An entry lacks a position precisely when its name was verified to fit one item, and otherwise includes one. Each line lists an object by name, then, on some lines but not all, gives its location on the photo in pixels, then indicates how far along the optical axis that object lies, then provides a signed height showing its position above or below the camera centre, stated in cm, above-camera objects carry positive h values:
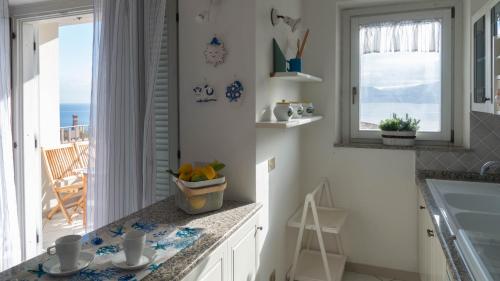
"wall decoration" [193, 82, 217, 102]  216 +22
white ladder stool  250 -82
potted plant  286 +0
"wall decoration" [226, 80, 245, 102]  209 +22
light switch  233 -22
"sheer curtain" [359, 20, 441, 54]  287 +73
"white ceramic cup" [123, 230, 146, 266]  127 -40
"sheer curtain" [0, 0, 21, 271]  282 -32
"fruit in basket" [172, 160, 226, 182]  188 -22
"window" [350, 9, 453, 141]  287 +46
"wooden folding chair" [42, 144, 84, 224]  415 -49
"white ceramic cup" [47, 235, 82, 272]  122 -40
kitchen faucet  217 -21
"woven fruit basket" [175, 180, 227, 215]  186 -35
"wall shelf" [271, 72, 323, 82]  220 +33
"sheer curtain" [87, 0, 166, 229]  220 +15
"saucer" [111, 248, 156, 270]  128 -46
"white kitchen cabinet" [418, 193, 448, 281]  168 -65
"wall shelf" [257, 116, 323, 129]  200 +3
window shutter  230 +7
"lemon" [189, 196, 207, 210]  188 -36
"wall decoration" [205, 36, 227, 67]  211 +45
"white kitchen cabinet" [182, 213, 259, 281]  149 -58
